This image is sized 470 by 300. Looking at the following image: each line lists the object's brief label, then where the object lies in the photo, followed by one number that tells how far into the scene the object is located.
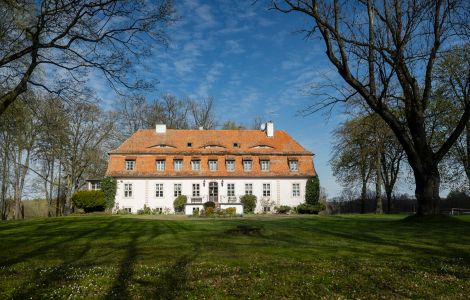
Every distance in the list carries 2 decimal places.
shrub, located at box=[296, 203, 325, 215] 37.83
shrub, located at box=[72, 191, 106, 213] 36.09
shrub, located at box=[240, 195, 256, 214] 38.75
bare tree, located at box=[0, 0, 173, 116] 14.33
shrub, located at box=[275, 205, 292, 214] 38.16
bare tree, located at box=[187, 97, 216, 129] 56.66
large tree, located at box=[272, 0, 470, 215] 16.42
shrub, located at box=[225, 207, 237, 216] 31.91
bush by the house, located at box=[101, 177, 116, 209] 38.25
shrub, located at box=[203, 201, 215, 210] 36.54
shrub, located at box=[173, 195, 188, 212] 38.56
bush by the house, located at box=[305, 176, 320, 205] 39.22
